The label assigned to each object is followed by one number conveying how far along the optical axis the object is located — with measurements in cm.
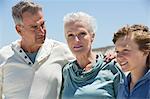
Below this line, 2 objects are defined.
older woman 293
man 334
